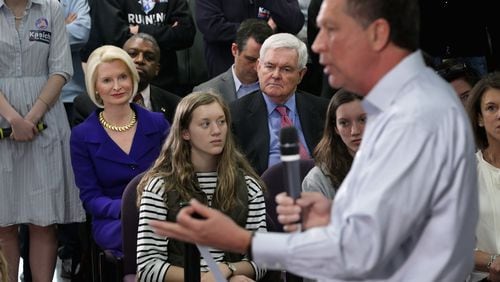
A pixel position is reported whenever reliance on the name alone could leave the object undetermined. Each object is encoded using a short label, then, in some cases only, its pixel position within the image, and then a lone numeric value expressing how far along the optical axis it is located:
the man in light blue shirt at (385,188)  2.26
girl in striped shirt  4.51
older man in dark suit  5.77
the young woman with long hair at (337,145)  4.72
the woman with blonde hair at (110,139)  5.46
